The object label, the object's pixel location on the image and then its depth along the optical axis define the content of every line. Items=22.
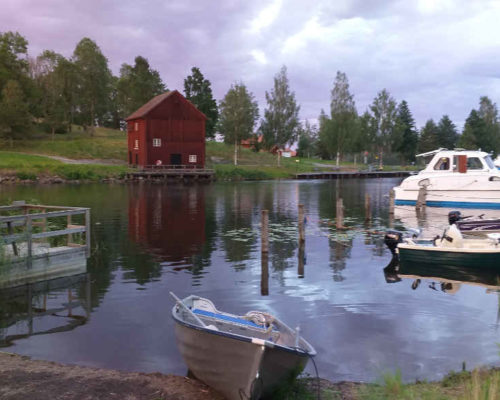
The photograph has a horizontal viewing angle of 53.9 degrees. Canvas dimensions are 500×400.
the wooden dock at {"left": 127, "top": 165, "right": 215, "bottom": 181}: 66.81
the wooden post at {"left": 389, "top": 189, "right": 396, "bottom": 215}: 31.89
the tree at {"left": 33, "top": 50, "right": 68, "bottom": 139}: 86.06
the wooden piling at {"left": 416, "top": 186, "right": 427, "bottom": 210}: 35.97
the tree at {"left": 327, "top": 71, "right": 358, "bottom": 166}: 94.81
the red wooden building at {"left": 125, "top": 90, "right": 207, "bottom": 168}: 68.81
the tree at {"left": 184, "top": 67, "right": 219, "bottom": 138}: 91.19
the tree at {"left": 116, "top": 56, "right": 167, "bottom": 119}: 93.38
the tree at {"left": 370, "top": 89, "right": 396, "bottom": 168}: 103.69
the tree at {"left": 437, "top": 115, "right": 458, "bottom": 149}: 111.74
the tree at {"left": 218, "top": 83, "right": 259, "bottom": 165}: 85.50
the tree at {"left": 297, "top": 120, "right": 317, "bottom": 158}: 123.81
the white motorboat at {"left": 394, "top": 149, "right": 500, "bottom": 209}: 35.31
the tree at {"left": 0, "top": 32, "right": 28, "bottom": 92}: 82.51
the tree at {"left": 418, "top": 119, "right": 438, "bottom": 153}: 107.50
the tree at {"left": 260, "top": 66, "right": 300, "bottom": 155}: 92.31
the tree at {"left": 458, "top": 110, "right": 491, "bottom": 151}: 102.31
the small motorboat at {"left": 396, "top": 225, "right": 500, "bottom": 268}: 15.84
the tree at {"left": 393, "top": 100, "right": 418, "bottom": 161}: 103.69
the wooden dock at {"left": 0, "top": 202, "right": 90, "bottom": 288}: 13.53
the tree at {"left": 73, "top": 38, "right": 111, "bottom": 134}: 93.19
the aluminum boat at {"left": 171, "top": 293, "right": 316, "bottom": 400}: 6.89
